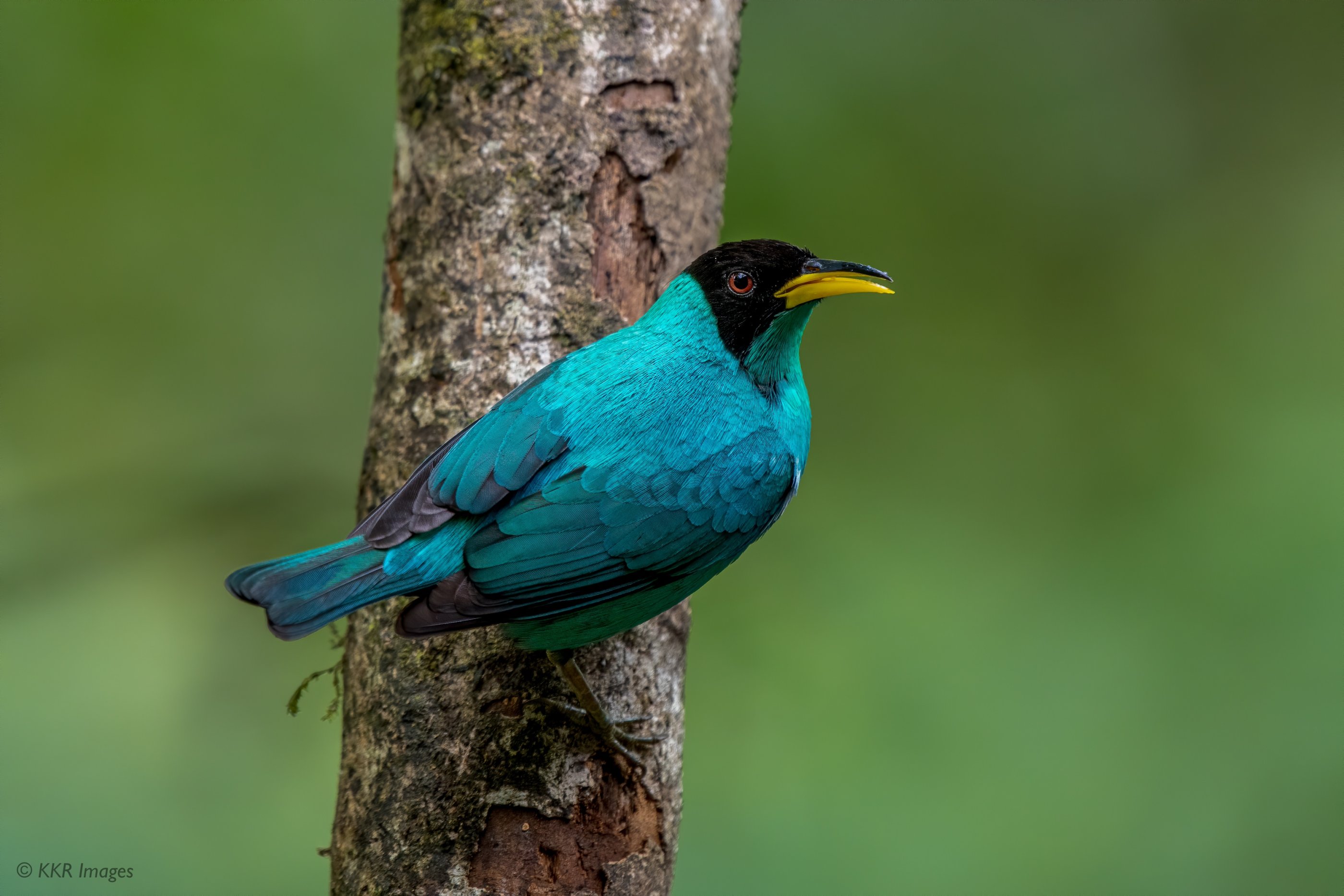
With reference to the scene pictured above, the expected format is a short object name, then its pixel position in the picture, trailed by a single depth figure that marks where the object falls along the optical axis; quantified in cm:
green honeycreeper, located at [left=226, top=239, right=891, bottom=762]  498
